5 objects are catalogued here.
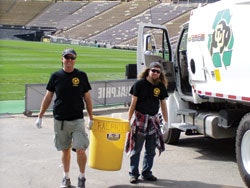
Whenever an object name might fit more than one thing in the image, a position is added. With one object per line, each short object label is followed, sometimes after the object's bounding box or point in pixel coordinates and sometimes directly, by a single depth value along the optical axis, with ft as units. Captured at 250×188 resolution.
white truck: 22.00
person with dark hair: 21.35
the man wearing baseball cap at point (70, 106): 19.70
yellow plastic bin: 20.54
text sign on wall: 41.42
